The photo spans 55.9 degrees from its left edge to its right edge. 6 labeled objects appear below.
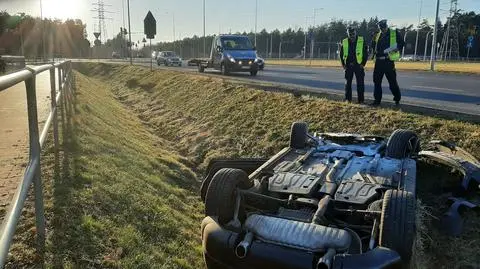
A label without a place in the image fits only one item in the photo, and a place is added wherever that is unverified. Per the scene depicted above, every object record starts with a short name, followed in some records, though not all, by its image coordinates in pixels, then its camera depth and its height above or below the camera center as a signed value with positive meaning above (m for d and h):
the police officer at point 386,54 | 9.38 +0.00
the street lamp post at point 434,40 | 28.86 +0.99
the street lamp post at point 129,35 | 33.61 +1.03
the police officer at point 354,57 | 10.01 -0.08
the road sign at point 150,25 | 26.53 +1.40
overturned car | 3.41 -1.36
